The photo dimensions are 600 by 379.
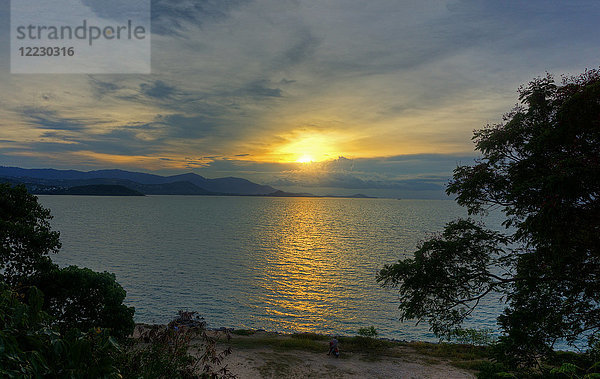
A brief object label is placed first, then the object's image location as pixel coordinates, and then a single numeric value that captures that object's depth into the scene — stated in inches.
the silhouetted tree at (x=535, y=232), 444.1
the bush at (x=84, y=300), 733.3
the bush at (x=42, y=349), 177.9
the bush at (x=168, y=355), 362.9
